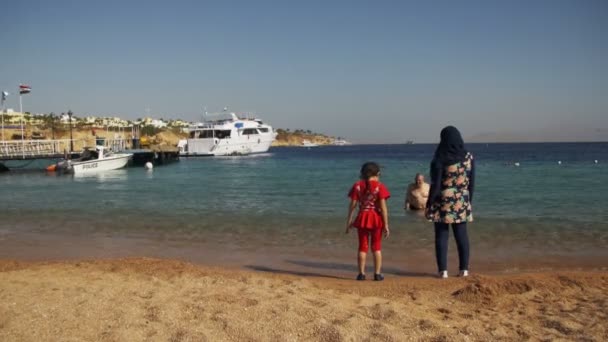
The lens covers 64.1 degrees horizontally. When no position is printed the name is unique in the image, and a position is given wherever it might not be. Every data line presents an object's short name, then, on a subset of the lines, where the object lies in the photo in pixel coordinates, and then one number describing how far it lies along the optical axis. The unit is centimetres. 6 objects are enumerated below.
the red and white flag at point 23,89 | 3841
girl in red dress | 532
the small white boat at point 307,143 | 18948
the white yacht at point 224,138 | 6256
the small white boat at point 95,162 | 3062
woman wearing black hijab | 522
